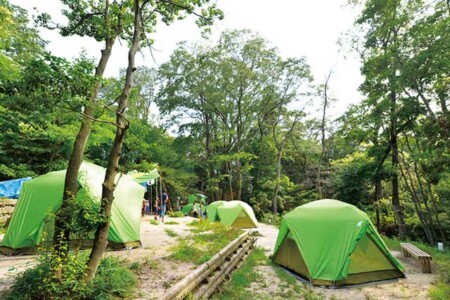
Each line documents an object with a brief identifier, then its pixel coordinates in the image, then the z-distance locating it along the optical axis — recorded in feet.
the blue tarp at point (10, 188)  40.06
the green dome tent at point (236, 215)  51.65
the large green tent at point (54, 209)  22.00
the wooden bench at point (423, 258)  22.90
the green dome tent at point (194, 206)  74.90
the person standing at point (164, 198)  56.30
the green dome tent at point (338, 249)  19.44
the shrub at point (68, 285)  11.94
